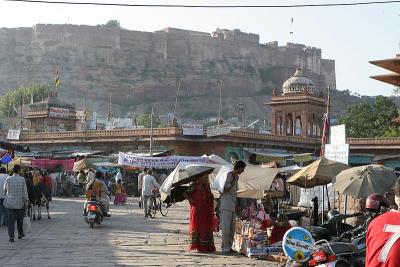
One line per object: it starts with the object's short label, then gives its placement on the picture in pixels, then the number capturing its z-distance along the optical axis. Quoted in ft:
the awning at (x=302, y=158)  109.91
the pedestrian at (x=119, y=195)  81.25
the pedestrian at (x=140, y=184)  71.31
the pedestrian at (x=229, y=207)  34.01
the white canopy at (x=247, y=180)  35.76
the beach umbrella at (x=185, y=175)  35.35
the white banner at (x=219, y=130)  122.31
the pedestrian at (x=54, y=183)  98.78
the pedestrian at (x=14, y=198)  37.81
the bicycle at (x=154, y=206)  59.41
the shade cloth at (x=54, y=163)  108.06
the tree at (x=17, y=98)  276.31
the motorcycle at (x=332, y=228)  28.35
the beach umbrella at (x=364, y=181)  33.81
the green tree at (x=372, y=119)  176.86
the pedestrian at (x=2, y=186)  42.88
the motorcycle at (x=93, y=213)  46.68
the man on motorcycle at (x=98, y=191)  48.57
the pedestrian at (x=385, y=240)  12.53
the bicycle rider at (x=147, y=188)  56.65
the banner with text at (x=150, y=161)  84.48
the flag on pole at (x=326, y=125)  69.30
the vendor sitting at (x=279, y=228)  33.50
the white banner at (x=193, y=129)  125.39
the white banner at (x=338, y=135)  47.14
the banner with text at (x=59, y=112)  178.48
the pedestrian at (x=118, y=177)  89.05
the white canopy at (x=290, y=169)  64.88
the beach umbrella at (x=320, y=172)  40.52
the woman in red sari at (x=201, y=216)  34.60
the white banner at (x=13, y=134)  152.24
